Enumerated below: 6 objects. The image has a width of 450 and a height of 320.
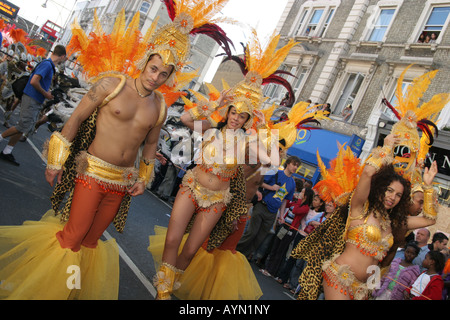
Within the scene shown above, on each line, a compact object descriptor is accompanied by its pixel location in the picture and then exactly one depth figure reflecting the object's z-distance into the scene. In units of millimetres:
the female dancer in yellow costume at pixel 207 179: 3441
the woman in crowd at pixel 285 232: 7176
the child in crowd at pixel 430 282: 5055
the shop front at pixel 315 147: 14422
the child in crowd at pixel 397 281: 5422
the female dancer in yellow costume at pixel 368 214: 3354
